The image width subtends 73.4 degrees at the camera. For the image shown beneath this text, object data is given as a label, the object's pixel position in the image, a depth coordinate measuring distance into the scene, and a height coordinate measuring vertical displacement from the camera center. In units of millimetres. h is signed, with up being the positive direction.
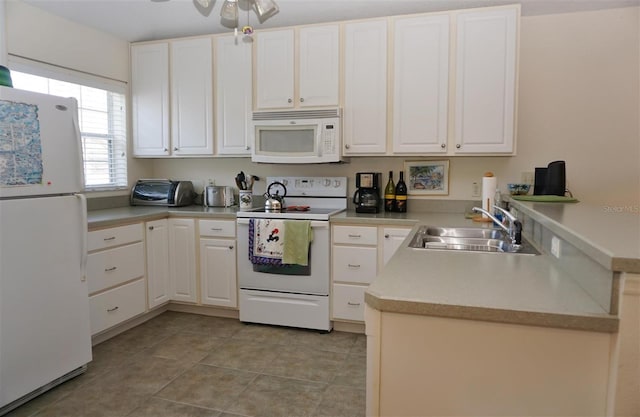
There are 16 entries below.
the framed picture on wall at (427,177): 3385 +35
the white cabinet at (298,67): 3246 +878
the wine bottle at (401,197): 3340 -122
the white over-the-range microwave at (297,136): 3229 +344
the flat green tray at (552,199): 2430 -96
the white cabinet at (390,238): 2967 -398
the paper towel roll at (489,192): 2801 -67
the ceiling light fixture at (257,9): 2043 +834
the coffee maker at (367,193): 3324 -93
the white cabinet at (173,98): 3617 +712
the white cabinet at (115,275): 2807 -660
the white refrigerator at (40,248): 2062 -353
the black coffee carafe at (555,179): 2604 +19
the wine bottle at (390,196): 3383 -116
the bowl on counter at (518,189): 3049 -51
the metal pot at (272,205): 3334 -190
